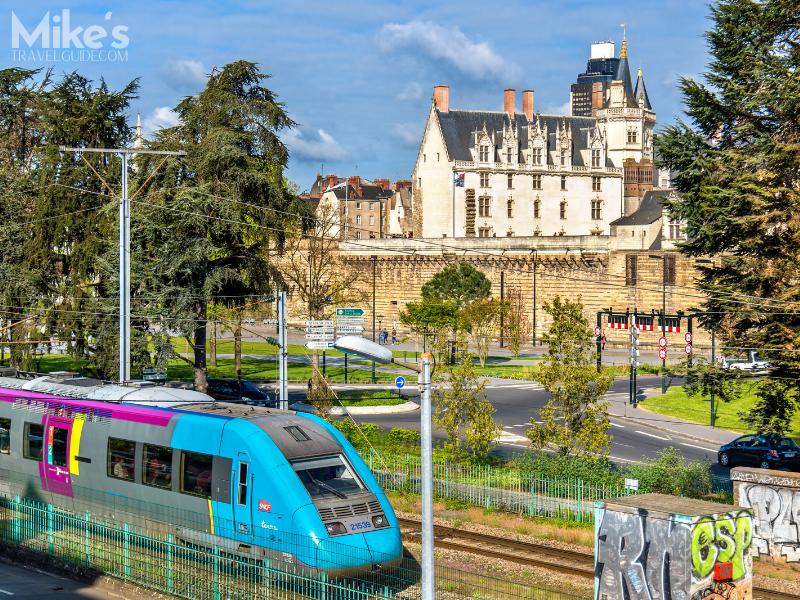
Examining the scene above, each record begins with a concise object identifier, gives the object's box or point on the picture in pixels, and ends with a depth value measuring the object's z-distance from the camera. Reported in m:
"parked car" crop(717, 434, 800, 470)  34.38
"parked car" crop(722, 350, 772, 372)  58.02
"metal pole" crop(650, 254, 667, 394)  78.01
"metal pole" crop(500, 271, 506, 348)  82.69
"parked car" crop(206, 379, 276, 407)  47.62
